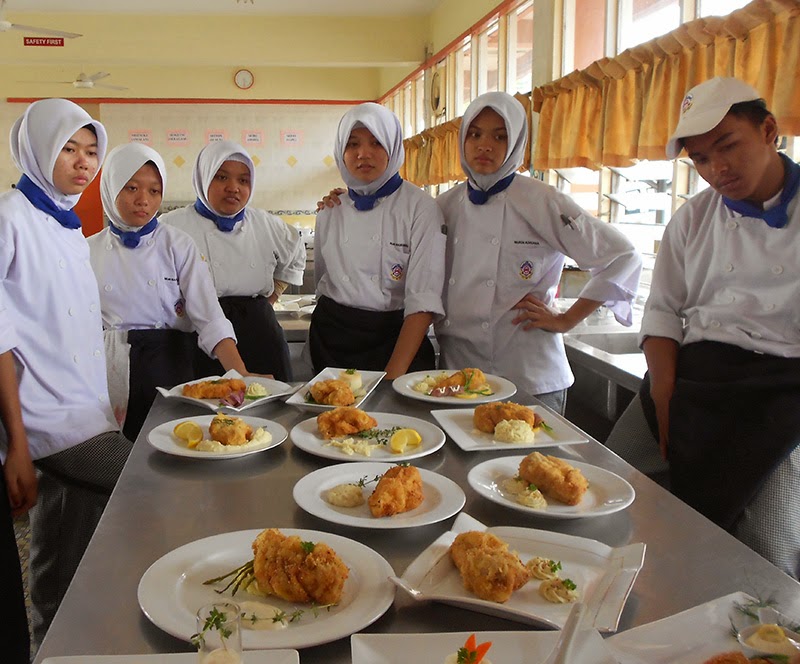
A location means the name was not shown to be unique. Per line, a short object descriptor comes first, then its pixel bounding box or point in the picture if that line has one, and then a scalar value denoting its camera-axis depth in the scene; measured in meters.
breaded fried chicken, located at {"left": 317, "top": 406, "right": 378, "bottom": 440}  1.57
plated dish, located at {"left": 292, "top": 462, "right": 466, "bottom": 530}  1.14
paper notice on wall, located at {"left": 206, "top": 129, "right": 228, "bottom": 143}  9.83
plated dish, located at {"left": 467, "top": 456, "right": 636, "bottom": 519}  1.18
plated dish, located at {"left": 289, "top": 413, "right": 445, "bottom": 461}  1.46
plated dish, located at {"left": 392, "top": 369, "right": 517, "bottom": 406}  1.88
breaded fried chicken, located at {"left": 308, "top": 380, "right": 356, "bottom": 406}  1.80
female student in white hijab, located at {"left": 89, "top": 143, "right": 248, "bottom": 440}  2.42
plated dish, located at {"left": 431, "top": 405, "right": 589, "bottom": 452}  1.51
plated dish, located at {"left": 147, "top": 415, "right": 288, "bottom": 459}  1.46
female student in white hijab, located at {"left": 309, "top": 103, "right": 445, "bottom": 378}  2.54
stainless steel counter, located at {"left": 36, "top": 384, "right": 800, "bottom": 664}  0.88
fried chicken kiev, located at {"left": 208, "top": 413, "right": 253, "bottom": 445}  1.49
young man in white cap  1.66
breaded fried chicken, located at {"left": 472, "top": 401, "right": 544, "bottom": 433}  1.58
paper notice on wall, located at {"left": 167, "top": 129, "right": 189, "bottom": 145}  9.79
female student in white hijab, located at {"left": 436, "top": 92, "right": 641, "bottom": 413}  2.48
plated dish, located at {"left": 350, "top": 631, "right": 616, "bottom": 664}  0.78
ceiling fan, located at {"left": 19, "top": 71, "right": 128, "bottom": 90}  7.85
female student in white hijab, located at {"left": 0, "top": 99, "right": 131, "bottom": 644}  1.93
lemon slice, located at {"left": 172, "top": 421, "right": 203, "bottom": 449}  1.51
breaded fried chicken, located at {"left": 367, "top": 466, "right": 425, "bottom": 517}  1.18
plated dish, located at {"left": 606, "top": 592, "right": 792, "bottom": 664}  0.79
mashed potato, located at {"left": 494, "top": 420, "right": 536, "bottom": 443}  1.52
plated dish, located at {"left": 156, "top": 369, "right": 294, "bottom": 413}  1.80
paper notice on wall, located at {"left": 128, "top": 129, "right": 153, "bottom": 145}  9.76
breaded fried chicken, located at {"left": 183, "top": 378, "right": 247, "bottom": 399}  1.86
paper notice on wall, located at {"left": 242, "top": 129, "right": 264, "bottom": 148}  9.88
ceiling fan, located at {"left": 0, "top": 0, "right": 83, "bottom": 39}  5.47
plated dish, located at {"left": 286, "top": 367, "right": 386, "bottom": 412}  1.80
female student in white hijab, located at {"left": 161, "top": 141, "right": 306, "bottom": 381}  3.00
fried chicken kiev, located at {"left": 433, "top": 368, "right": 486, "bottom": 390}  1.95
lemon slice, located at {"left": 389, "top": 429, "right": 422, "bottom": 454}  1.48
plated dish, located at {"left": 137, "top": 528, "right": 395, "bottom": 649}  0.84
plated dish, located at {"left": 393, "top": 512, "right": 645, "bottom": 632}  0.89
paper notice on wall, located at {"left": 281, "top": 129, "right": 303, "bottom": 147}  9.92
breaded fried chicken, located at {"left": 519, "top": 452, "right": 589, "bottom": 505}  1.22
